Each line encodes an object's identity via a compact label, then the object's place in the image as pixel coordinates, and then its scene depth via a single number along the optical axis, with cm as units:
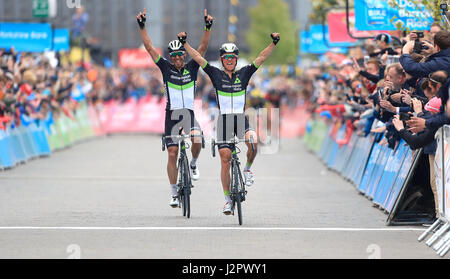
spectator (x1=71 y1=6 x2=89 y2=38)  4450
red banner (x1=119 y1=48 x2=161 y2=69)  6156
